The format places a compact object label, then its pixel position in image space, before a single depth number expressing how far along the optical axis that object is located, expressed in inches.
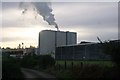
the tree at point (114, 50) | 529.3
